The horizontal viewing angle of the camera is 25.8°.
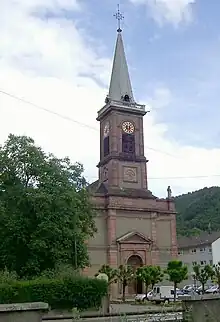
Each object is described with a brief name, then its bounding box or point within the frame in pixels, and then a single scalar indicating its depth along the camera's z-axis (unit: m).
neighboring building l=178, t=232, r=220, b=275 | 81.50
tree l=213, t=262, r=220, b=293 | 37.20
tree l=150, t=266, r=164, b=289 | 45.97
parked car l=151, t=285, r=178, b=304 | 42.03
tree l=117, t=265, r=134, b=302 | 46.38
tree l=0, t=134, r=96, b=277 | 30.14
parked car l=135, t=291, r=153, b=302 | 43.79
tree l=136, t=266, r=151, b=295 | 45.72
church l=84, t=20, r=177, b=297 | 56.69
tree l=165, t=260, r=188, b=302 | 44.50
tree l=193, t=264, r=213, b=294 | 42.41
